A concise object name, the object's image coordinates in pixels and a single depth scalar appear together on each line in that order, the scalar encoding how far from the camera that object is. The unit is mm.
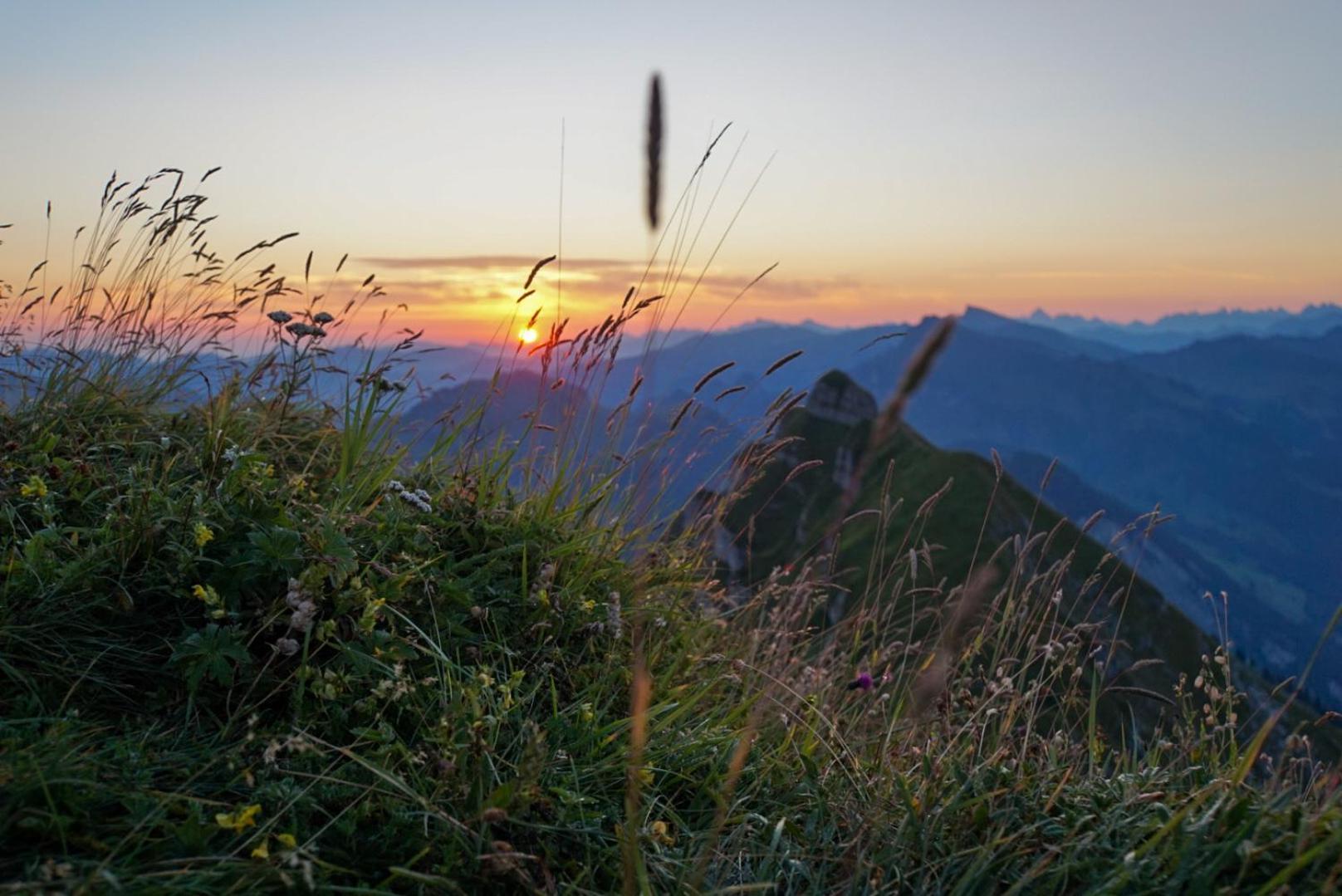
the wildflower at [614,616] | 3240
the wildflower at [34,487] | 2850
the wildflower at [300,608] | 2445
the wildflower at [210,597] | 2468
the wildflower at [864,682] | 2797
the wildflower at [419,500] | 3305
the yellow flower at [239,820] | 1854
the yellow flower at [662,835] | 2354
